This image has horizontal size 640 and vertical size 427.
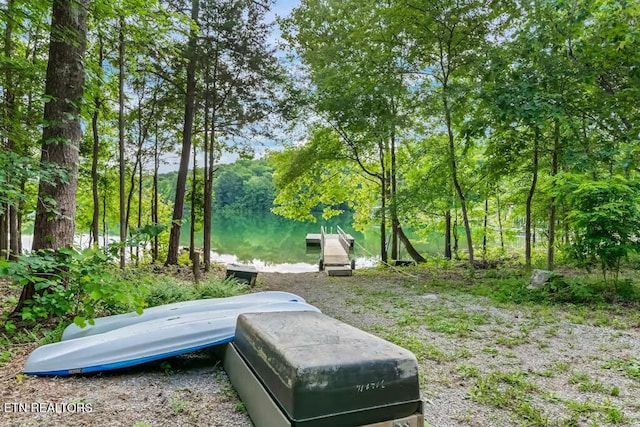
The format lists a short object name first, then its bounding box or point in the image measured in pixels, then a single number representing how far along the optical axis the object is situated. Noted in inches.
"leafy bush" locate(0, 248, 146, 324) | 93.7
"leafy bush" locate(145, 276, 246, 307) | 197.0
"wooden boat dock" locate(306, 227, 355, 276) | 422.0
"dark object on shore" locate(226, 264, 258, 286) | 321.7
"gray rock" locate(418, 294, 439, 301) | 268.4
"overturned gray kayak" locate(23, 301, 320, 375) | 115.2
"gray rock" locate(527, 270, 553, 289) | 262.5
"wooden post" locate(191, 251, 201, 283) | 275.6
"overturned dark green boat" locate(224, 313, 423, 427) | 75.5
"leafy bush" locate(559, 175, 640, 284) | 211.5
